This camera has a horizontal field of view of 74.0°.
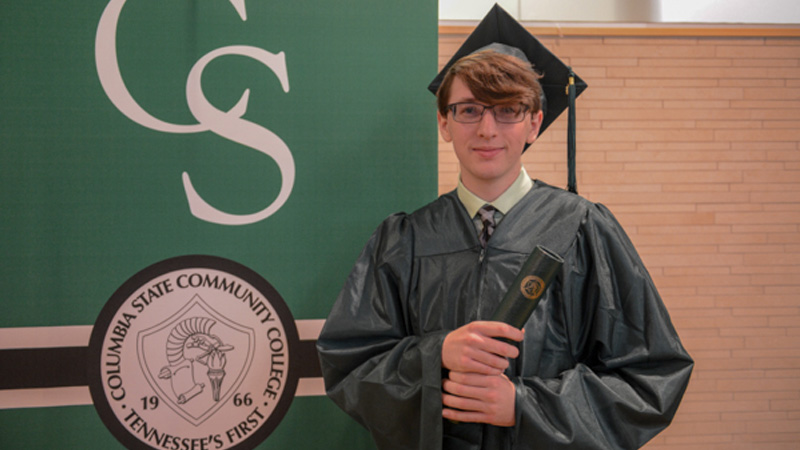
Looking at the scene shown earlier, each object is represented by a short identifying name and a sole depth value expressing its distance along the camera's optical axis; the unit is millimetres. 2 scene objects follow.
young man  1172
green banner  1614
